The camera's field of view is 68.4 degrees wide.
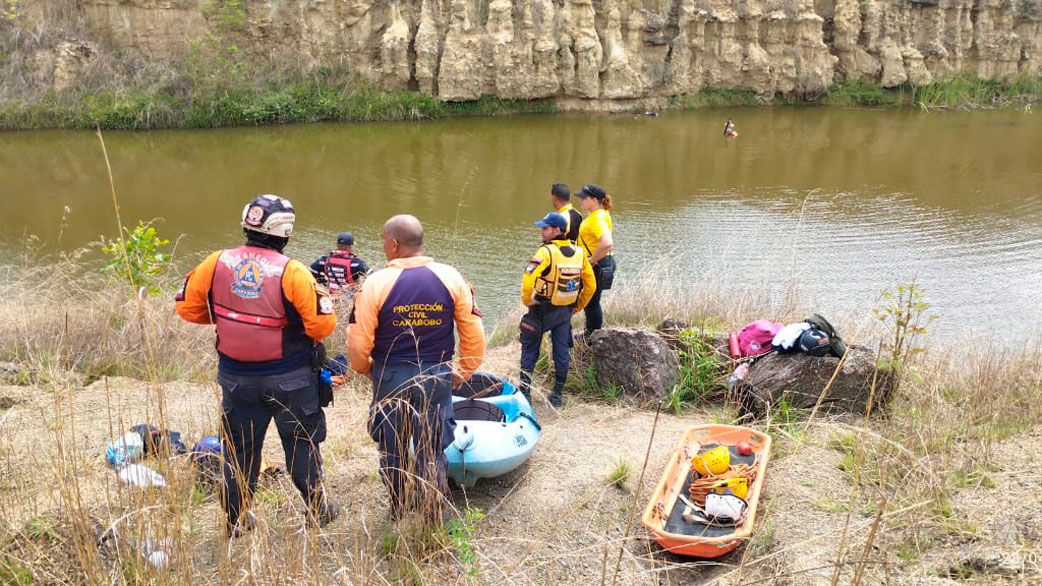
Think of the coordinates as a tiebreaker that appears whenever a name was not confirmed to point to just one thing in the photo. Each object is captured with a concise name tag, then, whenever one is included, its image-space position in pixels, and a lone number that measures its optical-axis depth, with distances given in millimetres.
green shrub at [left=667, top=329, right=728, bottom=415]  5707
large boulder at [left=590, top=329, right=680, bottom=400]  5543
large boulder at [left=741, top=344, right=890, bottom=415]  5094
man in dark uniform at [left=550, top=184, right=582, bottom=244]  5887
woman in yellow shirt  6195
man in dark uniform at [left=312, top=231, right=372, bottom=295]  7375
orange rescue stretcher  3428
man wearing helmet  3262
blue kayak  3893
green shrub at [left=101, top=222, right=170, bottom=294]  6484
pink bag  5734
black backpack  5145
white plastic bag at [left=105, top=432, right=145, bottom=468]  2635
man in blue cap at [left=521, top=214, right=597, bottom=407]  5379
